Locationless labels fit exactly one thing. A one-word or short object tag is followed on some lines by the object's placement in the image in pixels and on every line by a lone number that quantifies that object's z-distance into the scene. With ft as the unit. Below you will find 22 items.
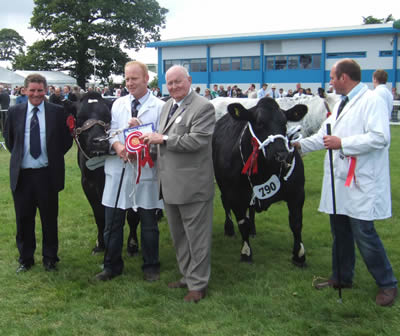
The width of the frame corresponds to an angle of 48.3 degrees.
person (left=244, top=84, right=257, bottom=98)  46.11
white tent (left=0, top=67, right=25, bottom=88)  116.06
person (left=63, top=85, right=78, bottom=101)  19.15
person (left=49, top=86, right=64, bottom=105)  19.19
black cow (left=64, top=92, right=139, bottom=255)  15.44
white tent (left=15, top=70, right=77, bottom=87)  127.48
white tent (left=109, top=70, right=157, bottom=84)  163.49
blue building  111.24
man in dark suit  15.85
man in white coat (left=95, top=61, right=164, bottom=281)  14.96
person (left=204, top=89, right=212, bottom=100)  81.25
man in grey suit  13.35
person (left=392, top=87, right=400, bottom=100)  92.26
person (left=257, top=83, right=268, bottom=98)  72.19
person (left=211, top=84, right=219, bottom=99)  90.22
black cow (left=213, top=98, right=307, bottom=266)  15.20
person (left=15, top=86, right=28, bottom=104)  52.80
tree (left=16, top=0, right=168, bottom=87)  152.56
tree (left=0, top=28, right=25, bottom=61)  301.22
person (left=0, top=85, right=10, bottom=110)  59.21
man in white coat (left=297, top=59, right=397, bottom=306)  12.42
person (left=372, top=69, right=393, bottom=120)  26.83
